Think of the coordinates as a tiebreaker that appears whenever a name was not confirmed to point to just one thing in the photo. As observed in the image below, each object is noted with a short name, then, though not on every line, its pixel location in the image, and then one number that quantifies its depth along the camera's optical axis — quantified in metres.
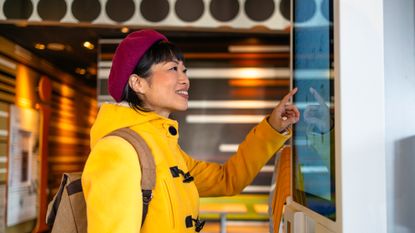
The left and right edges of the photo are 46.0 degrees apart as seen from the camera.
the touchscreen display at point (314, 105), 0.85
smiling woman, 1.25
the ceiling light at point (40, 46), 4.98
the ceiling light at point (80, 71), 6.51
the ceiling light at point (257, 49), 4.59
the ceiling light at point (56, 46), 4.98
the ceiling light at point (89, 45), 4.89
